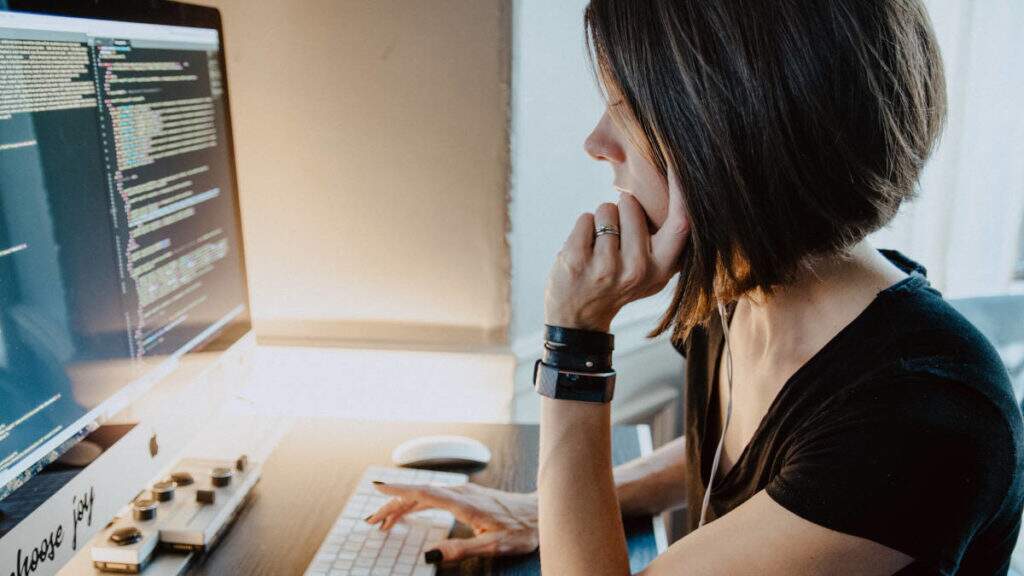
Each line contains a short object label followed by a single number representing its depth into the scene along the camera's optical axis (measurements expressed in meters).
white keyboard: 0.90
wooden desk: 0.94
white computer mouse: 1.17
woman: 0.74
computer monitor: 0.68
